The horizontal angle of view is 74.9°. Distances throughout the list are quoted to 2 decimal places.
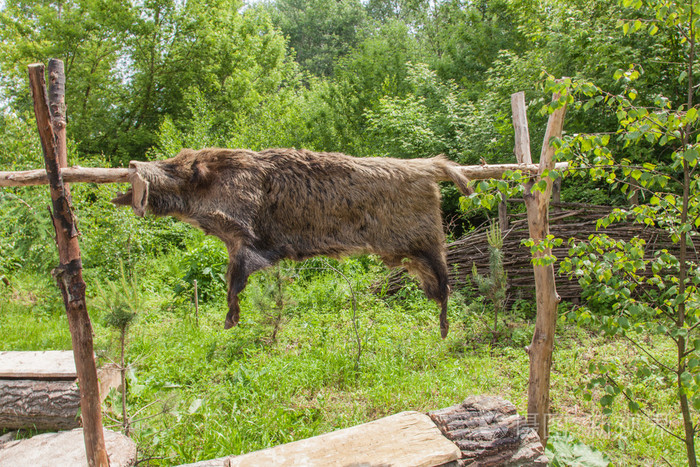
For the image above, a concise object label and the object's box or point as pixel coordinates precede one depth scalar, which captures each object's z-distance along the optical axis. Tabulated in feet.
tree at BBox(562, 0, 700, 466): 5.78
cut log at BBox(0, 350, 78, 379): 11.27
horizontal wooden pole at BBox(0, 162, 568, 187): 6.73
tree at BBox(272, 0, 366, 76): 72.08
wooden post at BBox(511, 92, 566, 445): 8.80
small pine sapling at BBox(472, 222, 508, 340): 15.94
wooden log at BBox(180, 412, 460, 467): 8.07
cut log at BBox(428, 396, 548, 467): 8.50
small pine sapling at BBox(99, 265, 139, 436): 7.95
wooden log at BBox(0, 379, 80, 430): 10.94
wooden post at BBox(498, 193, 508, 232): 19.26
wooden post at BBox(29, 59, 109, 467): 6.03
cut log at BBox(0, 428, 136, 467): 8.68
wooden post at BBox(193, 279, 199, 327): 17.22
